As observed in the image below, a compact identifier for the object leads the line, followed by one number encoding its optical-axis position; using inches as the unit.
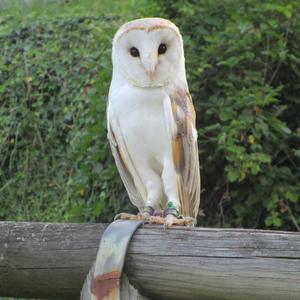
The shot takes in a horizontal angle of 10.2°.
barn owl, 227.0
